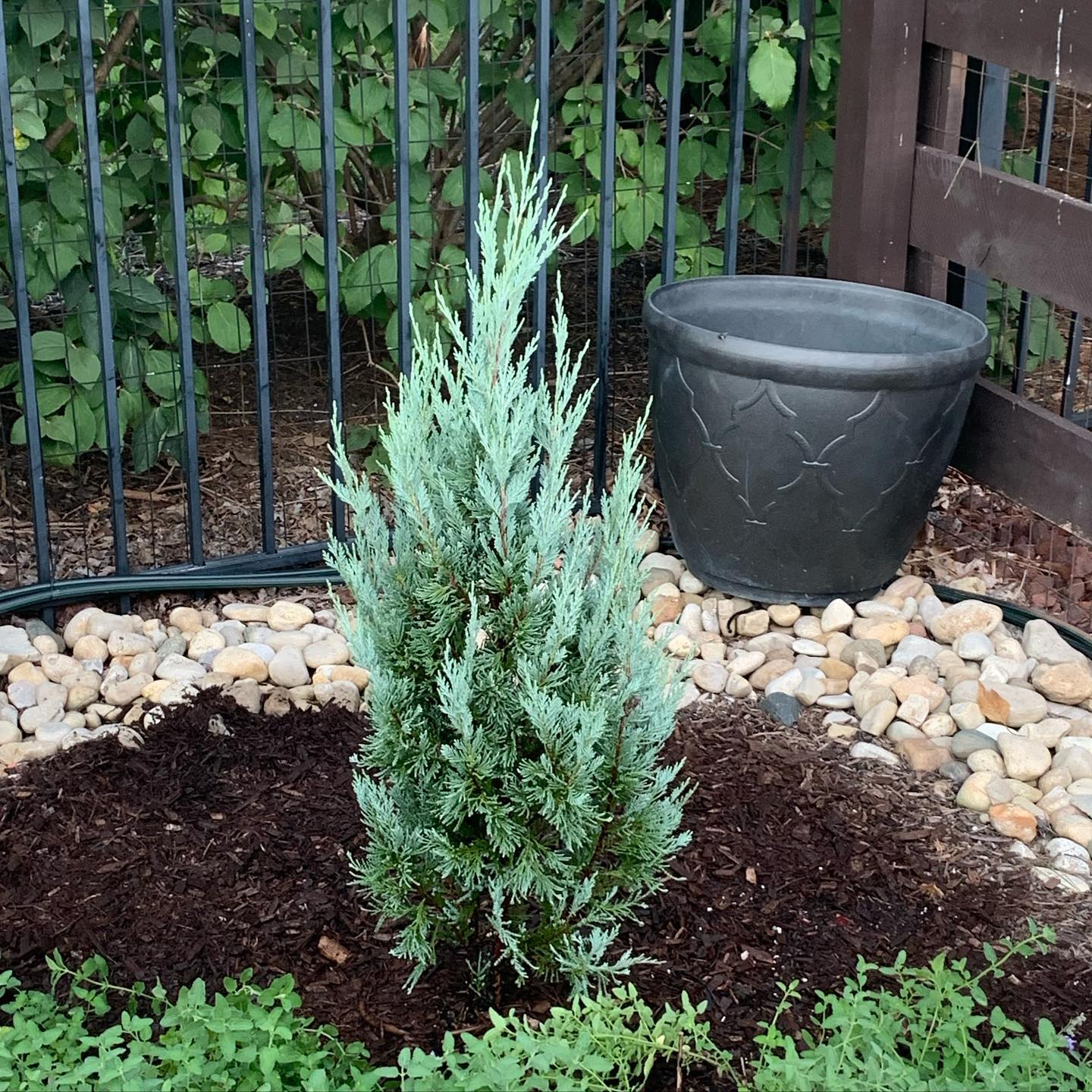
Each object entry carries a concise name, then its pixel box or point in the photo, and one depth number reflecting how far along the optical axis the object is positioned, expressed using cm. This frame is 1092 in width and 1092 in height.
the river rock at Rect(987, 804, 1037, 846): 322
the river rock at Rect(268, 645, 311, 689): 372
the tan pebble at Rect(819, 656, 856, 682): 381
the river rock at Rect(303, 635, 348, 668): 380
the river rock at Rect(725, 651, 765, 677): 380
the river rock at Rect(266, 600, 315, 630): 403
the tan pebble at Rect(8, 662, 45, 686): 371
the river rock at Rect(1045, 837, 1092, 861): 317
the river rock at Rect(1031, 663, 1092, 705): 372
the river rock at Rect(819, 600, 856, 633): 401
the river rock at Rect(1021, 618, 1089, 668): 389
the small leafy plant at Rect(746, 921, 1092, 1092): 216
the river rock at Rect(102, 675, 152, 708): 361
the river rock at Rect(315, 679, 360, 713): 361
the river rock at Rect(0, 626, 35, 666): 381
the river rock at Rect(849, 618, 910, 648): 395
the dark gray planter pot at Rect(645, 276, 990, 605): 376
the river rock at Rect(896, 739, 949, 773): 345
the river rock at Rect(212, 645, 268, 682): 372
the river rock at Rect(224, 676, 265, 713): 356
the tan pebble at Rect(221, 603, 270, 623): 408
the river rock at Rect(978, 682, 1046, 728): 363
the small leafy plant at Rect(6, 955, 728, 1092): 214
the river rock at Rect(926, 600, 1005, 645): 399
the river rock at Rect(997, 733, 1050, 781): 343
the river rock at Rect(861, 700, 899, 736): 358
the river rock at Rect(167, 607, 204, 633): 400
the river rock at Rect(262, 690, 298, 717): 355
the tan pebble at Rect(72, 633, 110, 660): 384
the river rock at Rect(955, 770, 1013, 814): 331
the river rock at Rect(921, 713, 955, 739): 357
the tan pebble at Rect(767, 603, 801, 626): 406
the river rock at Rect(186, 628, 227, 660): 387
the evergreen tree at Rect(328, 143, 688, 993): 233
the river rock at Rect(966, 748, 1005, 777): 343
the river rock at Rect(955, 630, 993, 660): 388
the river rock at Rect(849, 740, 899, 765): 347
